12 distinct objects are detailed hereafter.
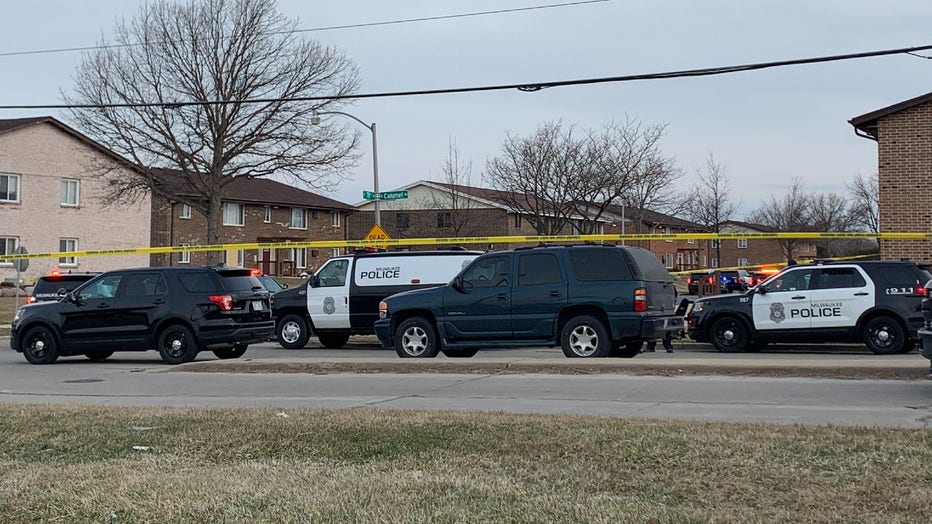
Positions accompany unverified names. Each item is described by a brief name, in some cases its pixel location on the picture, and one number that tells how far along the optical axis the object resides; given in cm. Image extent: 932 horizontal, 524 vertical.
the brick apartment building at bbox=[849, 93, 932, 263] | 2381
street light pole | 3269
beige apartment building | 5134
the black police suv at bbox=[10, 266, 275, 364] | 1789
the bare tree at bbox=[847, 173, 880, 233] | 6147
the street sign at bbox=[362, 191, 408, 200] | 3097
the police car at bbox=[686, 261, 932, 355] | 1823
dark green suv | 1595
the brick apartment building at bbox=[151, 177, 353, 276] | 6122
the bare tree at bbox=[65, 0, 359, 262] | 3912
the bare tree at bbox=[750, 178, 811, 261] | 6175
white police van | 2116
